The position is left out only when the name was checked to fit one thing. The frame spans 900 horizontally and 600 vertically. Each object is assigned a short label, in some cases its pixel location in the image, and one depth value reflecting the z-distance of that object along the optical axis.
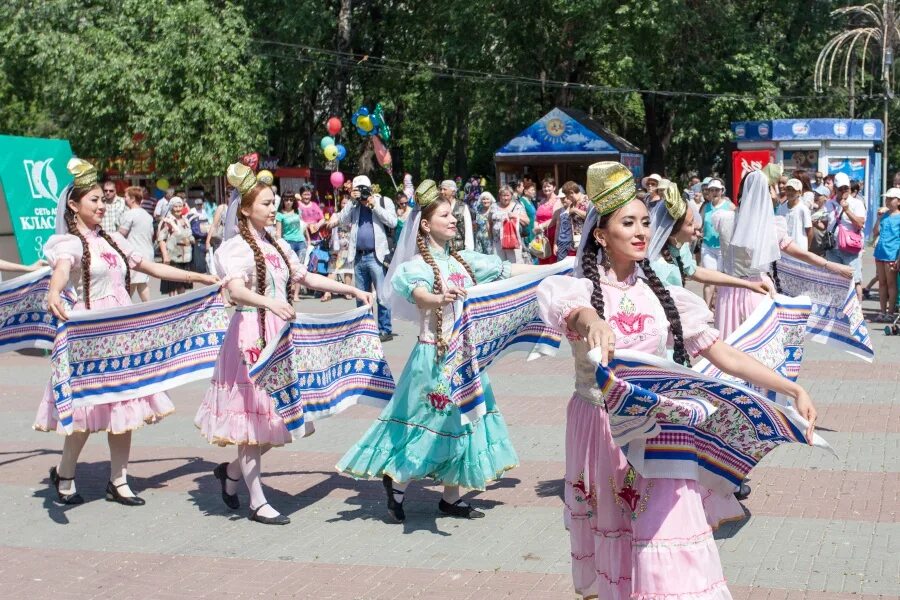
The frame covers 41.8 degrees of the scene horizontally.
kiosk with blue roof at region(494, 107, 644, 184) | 26.89
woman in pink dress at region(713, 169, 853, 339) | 7.35
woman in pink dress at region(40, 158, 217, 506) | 6.79
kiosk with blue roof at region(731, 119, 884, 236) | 25.02
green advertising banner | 13.77
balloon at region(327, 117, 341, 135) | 28.20
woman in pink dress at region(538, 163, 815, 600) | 3.76
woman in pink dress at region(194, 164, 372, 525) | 6.39
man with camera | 13.72
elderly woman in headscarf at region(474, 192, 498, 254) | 18.38
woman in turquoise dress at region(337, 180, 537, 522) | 6.24
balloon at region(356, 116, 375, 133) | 26.28
